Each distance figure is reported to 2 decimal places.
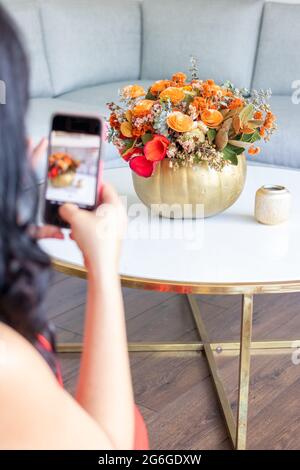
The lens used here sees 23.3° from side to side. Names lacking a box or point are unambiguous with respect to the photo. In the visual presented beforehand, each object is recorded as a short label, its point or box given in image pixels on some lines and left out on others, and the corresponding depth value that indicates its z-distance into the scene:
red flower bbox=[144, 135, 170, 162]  1.71
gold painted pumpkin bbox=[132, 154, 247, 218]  1.76
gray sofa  3.32
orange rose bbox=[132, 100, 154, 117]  1.74
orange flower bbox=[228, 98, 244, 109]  1.77
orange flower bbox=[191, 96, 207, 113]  1.73
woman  0.59
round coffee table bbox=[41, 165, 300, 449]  1.49
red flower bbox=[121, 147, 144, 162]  1.76
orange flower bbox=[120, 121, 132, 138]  1.78
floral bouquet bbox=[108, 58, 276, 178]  1.71
